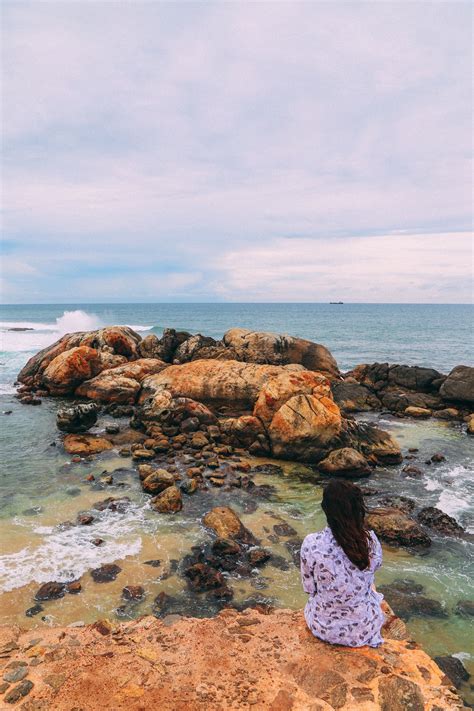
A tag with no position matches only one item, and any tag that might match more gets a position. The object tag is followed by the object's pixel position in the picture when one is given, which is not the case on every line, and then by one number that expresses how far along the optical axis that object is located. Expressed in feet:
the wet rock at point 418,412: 75.72
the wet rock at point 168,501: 39.22
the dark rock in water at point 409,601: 27.21
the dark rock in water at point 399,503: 41.16
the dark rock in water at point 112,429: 59.88
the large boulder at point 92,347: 91.78
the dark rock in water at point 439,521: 37.35
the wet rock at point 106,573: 29.45
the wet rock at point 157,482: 42.47
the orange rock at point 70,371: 81.25
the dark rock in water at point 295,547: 32.31
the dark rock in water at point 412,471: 49.73
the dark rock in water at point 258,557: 31.58
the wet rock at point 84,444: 52.90
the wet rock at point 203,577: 28.89
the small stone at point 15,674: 16.37
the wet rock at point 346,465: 48.60
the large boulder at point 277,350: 90.84
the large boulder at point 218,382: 69.87
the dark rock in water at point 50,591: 27.43
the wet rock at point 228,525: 34.78
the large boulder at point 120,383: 75.56
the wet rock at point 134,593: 27.63
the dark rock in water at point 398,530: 34.76
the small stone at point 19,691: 15.31
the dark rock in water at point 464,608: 27.17
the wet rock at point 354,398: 80.00
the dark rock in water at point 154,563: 31.19
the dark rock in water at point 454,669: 22.03
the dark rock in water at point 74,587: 28.04
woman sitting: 15.46
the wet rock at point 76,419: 59.88
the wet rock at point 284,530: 35.96
